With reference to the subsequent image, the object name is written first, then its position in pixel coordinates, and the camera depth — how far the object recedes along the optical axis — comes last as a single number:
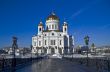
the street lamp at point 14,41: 16.19
